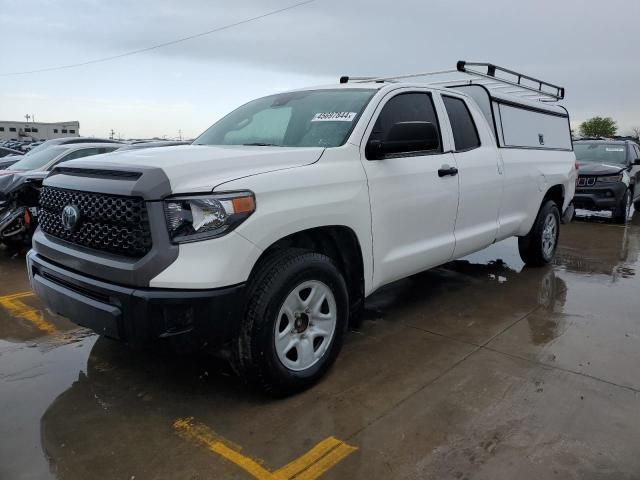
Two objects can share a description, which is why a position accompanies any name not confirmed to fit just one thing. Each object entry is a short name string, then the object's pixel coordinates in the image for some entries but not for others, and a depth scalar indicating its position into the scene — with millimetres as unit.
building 101688
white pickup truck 2604
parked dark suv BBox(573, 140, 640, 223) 9844
